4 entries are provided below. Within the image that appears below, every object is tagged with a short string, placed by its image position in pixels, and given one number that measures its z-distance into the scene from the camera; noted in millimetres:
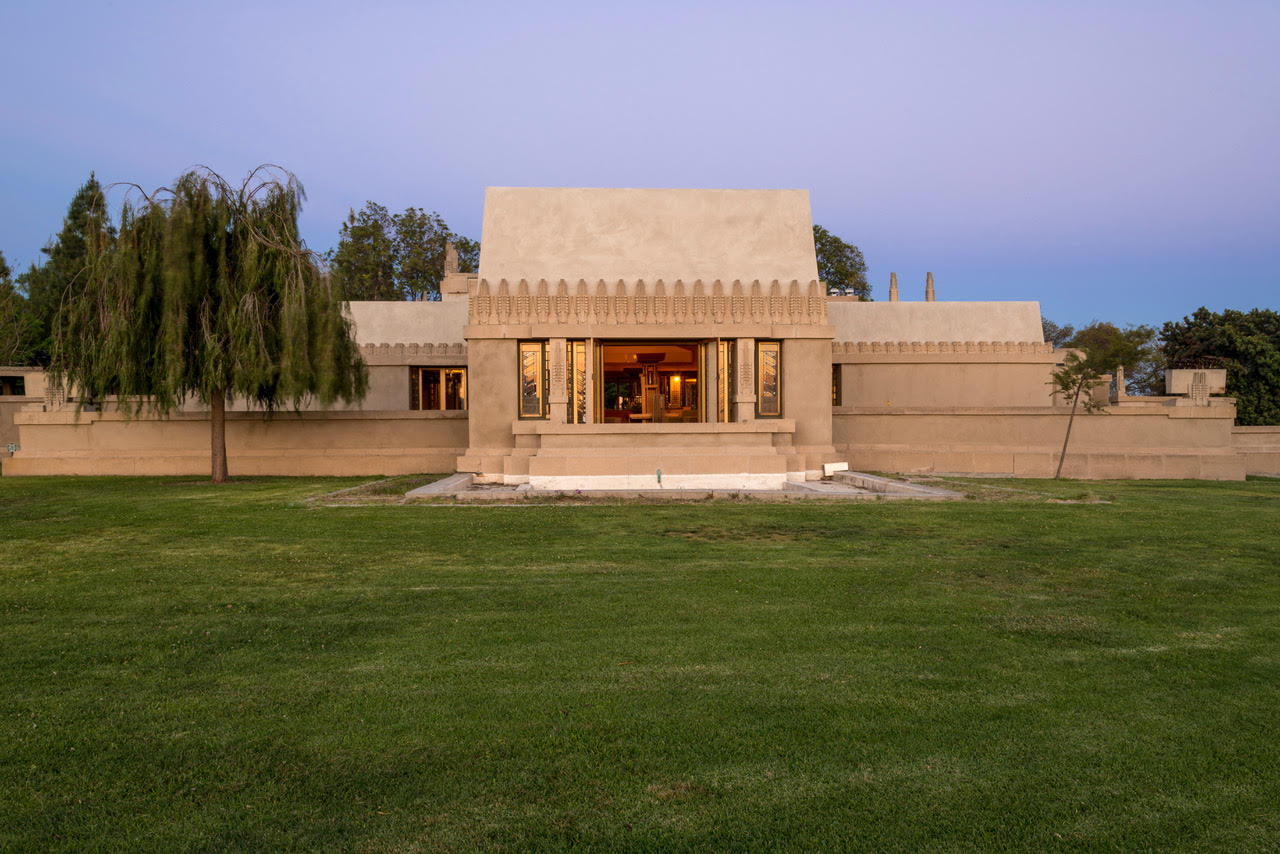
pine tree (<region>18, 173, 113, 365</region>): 59219
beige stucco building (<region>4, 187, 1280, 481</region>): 21516
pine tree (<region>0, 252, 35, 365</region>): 51788
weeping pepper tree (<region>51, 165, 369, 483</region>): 20484
